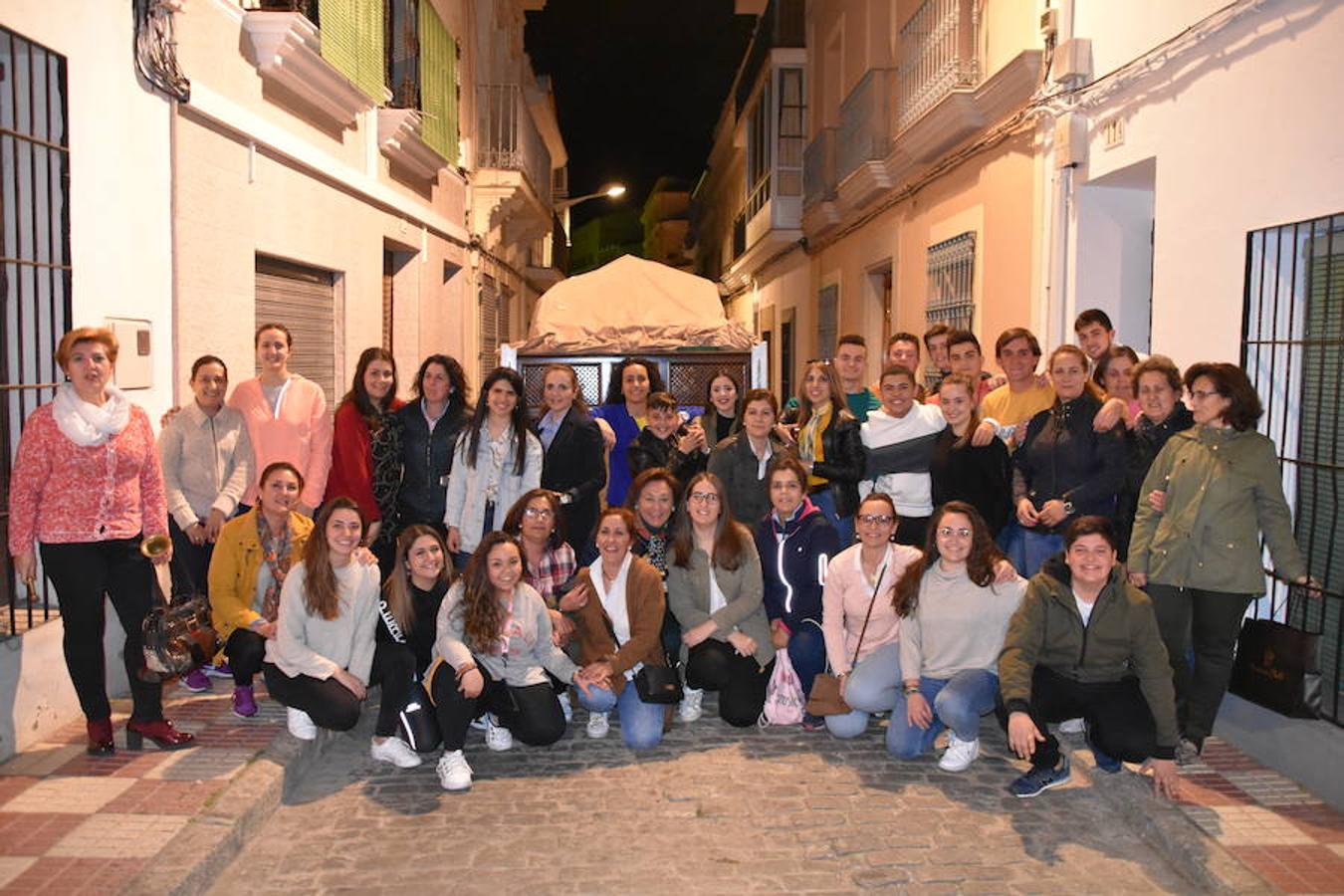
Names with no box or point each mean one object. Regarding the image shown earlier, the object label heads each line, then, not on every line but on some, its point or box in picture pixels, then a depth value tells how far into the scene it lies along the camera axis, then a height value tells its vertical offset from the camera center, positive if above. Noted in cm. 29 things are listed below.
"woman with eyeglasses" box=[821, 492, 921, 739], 568 -110
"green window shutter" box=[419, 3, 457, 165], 1270 +353
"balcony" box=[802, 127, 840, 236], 1552 +298
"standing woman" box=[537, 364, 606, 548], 692 -37
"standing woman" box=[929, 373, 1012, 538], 614 -36
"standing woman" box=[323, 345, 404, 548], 648 -34
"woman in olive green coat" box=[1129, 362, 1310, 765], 493 -57
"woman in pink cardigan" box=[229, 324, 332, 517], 632 -16
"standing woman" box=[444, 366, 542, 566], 646 -44
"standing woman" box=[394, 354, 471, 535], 663 -27
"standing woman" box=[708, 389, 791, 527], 680 -40
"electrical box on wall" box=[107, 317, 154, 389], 599 +16
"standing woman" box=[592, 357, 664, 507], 749 -14
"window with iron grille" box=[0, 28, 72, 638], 529 +69
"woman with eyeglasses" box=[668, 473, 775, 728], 598 -111
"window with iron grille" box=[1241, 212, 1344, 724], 511 +12
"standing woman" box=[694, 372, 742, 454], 771 -12
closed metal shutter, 878 +62
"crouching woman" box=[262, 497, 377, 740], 529 -114
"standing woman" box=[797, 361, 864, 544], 664 -30
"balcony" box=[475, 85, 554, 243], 1680 +354
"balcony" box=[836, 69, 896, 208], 1256 +296
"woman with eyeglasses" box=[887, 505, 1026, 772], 535 -111
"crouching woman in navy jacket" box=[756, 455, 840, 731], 611 -92
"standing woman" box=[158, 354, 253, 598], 593 -42
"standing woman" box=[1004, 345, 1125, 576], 579 -30
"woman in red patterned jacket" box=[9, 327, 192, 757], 484 -55
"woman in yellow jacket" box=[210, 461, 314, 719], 564 -92
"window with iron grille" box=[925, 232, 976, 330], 1019 +108
